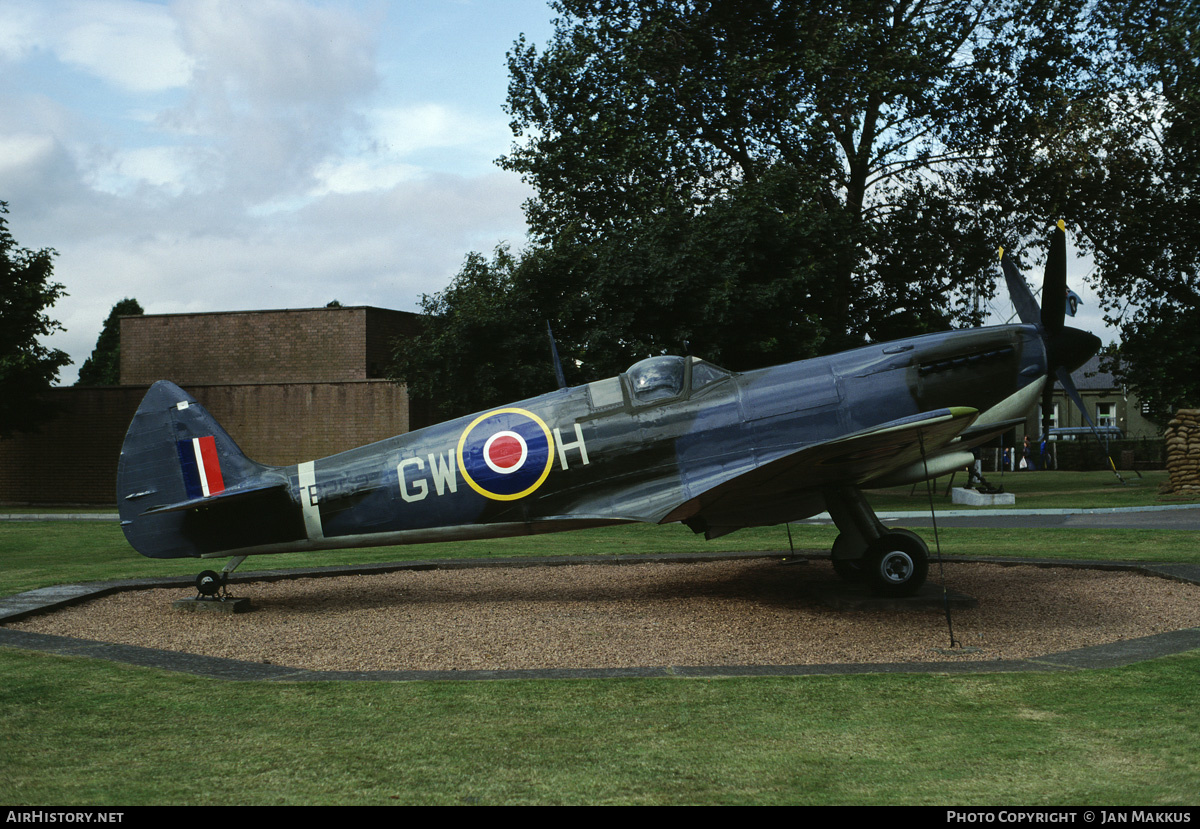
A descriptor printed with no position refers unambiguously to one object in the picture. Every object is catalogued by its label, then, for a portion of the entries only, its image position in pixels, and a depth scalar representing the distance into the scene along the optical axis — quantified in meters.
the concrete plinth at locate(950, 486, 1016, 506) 23.61
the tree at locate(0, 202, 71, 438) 31.66
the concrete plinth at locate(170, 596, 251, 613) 9.48
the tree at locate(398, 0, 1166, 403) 22.14
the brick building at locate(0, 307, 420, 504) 32.72
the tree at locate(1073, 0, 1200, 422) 24.00
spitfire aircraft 9.05
